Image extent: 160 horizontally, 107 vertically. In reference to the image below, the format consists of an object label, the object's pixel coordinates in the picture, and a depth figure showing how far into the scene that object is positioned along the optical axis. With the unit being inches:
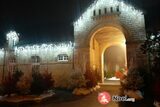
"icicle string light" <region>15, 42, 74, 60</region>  791.7
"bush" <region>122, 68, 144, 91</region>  492.6
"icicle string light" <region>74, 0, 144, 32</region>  687.1
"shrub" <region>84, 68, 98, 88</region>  617.0
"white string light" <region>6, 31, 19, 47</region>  929.1
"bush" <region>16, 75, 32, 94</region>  500.4
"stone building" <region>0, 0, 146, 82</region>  678.5
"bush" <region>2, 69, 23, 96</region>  518.6
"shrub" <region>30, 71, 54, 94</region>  526.0
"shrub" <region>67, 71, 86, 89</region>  597.6
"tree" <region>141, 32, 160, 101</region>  409.4
